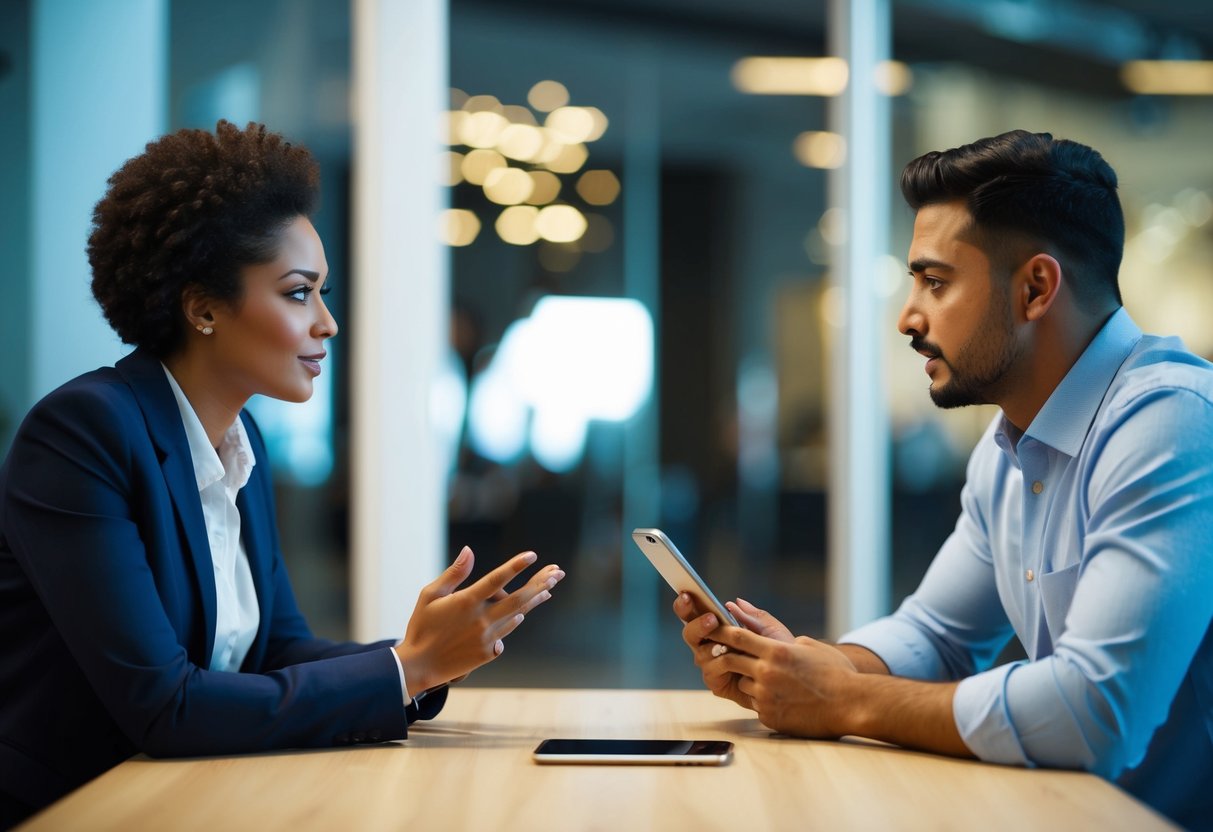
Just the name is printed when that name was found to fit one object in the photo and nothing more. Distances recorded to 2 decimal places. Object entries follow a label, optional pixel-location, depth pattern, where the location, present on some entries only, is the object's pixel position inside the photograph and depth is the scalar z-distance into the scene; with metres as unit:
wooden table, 1.23
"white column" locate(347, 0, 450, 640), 3.55
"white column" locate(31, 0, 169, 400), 2.89
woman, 1.54
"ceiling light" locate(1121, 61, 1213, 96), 3.98
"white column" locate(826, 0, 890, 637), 3.92
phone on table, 1.47
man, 1.44
